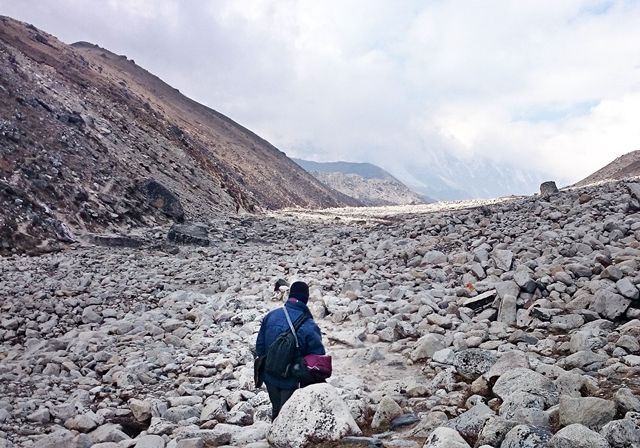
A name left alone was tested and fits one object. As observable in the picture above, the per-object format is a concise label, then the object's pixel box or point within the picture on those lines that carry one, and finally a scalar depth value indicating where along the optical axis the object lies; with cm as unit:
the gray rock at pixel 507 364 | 610
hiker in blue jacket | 564
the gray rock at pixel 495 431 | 429
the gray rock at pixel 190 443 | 526
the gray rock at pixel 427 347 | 760
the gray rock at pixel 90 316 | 1003
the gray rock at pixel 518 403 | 483
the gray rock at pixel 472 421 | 467
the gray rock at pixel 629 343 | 634
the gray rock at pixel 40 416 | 666
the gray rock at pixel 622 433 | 379
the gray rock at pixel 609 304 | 759
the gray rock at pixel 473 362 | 654
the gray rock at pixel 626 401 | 439
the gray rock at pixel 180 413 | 654
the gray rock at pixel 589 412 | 428
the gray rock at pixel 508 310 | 842
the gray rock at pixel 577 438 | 378
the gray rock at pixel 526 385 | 509
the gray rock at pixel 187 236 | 1832
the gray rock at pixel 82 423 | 646
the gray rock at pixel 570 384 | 524
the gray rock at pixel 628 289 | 775
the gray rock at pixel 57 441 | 582
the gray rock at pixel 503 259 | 1077
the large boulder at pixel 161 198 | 2277
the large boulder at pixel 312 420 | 487
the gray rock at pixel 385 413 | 561
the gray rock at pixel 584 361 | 609
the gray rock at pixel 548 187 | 2353
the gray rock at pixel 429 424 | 512
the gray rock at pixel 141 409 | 669
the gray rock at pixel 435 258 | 1253
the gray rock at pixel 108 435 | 598
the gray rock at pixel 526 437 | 400
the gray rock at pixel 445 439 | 423
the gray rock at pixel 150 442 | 559
